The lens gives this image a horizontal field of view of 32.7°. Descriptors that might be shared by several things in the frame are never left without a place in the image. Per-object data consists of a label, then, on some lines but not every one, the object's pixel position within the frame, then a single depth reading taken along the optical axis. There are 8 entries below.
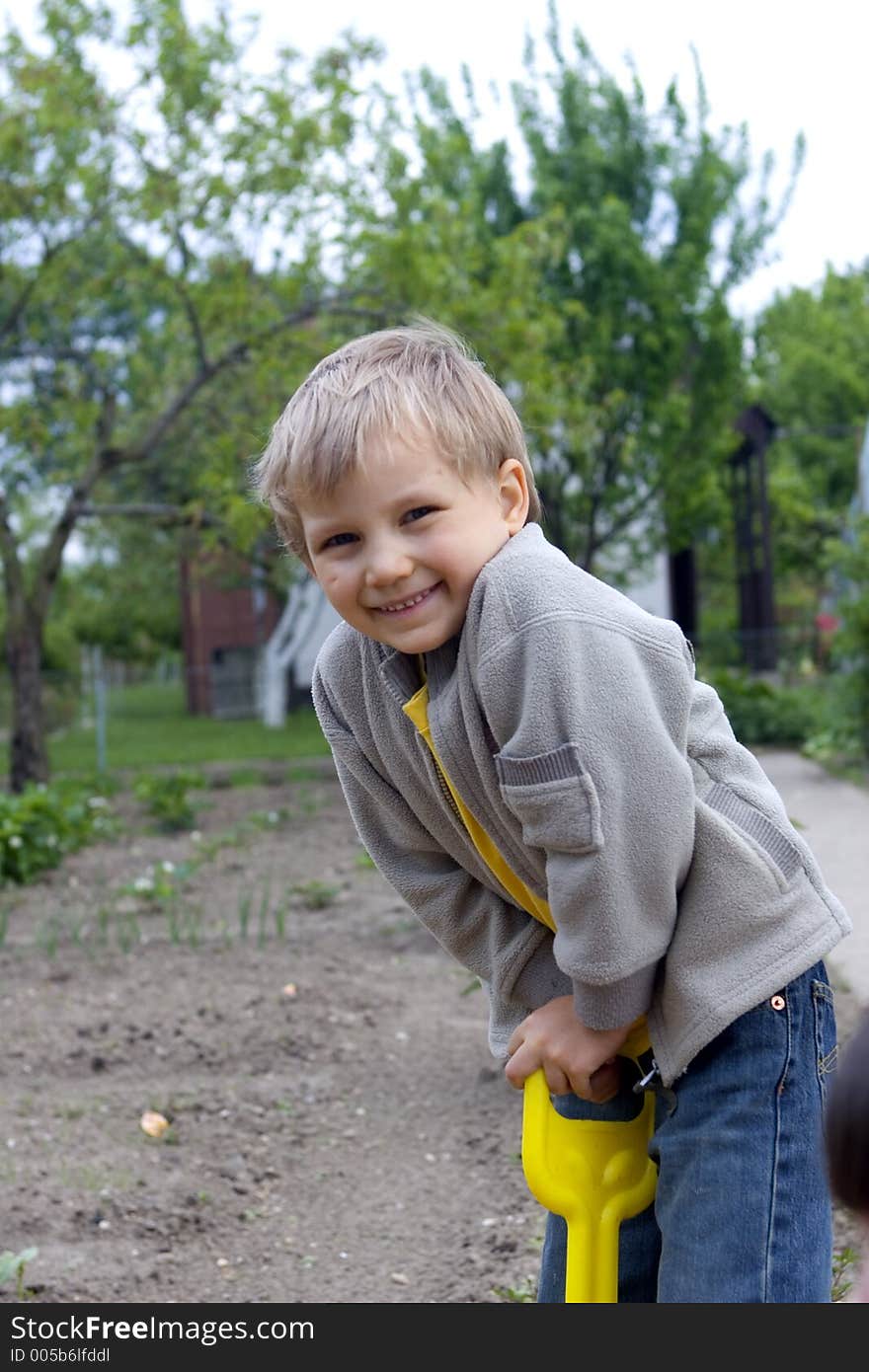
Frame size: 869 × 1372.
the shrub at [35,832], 6.80
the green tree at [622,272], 13.02
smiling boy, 1.53
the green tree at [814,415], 27.53
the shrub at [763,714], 11.73
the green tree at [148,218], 9.15
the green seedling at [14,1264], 2.36
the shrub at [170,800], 8.61
